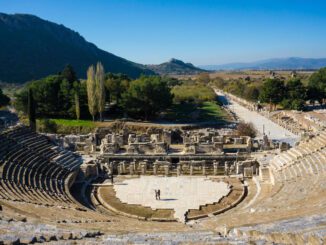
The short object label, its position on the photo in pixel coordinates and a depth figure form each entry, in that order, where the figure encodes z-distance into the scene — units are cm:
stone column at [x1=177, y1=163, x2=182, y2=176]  3179
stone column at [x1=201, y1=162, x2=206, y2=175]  3188
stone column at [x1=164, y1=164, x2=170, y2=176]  3167
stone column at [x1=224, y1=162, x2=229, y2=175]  3173
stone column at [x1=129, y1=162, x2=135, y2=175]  3241
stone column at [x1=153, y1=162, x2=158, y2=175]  3216
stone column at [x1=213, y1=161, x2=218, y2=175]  3178
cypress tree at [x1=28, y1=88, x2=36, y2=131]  4906
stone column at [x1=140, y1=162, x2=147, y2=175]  3231
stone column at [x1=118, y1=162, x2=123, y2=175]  3271
